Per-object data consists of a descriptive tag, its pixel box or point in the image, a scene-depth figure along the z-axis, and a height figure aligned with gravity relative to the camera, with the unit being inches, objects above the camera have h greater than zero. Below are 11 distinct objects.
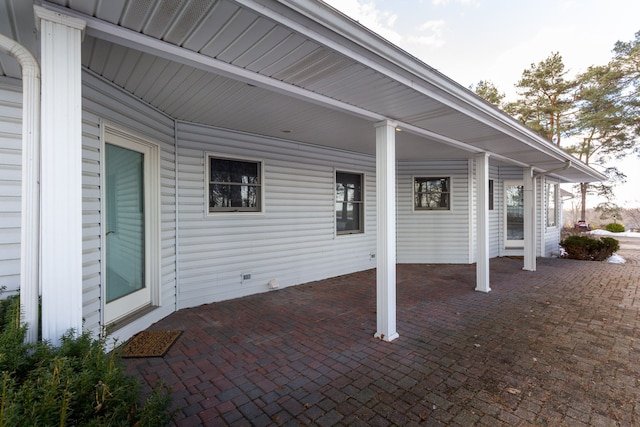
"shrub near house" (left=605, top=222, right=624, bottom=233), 711.7 -40.8
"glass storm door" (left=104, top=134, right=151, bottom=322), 125.0 -6.0
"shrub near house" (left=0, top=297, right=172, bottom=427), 39.4 -25.5
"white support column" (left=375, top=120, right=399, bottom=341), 133.5 -6.6
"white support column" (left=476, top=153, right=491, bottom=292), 206.5 -10.6
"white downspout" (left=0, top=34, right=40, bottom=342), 62.3 +5.2
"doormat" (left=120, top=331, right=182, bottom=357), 117.0 -53.6
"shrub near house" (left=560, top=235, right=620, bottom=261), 345.1 -42.6
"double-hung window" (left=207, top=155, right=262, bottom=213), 184.2 +18.4
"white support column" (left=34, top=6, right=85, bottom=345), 59.1 +7.9
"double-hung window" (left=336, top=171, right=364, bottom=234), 256.2 +8.5
